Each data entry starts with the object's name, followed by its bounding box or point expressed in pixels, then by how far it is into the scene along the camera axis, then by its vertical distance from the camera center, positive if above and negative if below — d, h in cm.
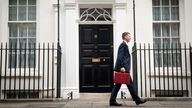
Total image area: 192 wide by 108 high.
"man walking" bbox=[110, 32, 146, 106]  619 -20
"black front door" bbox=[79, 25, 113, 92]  846 -10
